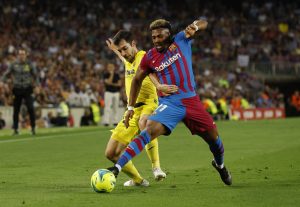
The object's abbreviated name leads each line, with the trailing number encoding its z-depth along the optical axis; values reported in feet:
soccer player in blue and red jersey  32.12
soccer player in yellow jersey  34.70
